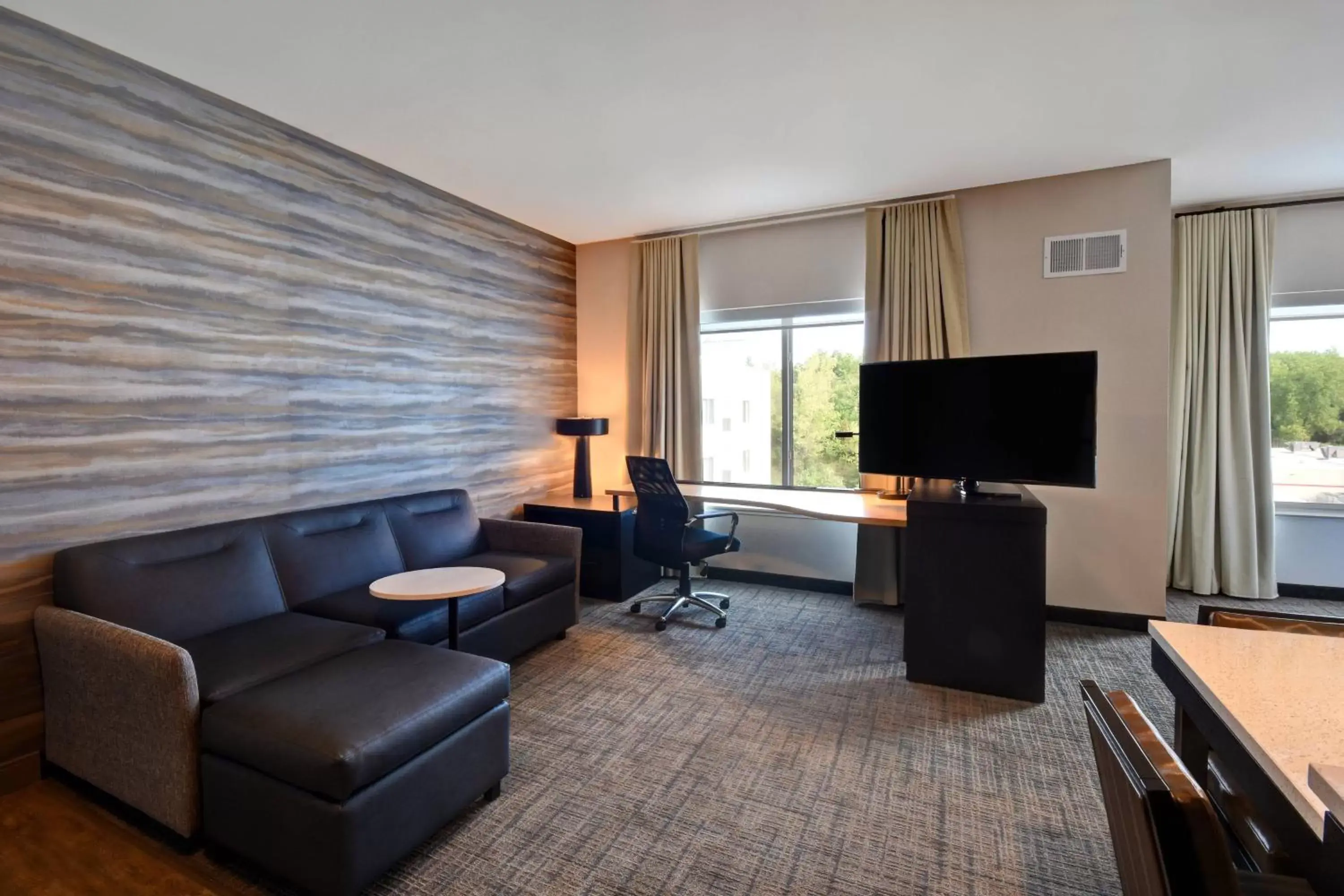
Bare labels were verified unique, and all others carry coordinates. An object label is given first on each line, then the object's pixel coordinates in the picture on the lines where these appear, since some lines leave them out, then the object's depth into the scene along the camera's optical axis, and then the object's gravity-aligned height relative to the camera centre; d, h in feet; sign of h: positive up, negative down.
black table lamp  15.11 -0.27
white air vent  11.48 +3.61
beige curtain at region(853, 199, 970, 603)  12.44 +2.99
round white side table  7.70 -2.00
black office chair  11.93 -1.92
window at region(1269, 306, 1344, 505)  13.17 +0.76
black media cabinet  8.80 -2.39
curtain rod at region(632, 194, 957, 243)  13.26 +5.22
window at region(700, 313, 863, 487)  14.42 +1.17
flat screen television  9.19 +0.32
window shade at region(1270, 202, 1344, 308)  12.58 +3.87
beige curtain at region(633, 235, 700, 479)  15.14 +2.34
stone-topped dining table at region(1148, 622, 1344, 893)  2.81 -1.59
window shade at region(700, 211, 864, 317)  13.76 +4.19
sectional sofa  5.26 -2.63
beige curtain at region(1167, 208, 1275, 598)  12.91 +0.79
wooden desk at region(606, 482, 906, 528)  10.82 -1.33
